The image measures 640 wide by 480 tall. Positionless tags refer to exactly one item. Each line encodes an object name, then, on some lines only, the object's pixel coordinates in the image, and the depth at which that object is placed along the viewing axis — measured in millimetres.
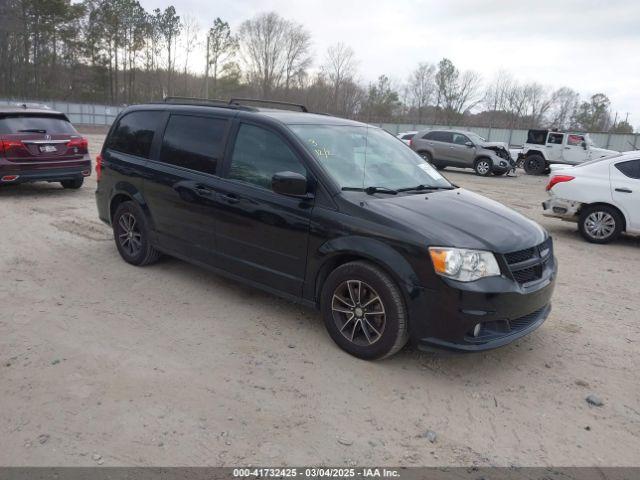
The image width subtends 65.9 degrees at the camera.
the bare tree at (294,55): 72250
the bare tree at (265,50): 72000
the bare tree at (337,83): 64875
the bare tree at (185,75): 65000
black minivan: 3479
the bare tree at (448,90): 76625
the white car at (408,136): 22941
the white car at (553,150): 21781
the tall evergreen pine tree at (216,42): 66812
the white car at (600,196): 8008
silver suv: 20344
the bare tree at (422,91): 78438
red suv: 8852
